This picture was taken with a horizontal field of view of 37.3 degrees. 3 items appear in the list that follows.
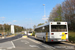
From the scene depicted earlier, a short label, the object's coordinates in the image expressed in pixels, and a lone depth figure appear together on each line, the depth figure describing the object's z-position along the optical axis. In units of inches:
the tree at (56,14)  1090.6
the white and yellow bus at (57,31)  575.6
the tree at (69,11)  885.8
